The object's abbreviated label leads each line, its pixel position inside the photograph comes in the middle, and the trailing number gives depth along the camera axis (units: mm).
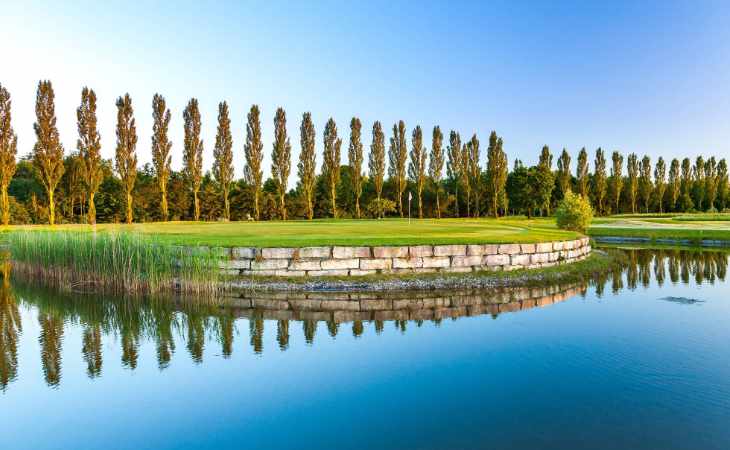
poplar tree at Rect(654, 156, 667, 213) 62844
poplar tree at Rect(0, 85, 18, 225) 32312
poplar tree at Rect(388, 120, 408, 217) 48781
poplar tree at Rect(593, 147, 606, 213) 58625
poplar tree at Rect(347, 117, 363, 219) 47375
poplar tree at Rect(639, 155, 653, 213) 62344
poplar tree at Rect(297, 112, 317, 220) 44688
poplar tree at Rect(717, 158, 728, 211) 62500
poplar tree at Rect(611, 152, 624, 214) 60344
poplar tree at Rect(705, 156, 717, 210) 61281
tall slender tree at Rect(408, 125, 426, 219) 49688
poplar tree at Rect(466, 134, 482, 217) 51438
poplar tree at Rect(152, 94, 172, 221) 40188
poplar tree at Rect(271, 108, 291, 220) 43875
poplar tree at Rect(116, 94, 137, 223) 37750
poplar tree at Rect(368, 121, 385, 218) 48438
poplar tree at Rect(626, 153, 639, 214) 60812
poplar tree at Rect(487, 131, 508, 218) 48406
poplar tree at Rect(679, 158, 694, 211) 61125
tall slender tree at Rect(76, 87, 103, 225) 35938
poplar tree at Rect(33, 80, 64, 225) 34281
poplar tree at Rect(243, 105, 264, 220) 42969
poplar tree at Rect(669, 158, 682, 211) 63250
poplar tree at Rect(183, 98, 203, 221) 41781
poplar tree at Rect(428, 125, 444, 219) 50719
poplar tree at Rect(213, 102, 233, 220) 42500
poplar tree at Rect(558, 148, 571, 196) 53750
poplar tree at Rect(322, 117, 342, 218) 45969
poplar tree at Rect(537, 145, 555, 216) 52281
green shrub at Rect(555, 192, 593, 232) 23812
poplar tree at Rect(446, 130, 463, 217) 51438
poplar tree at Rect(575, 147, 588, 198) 56156
